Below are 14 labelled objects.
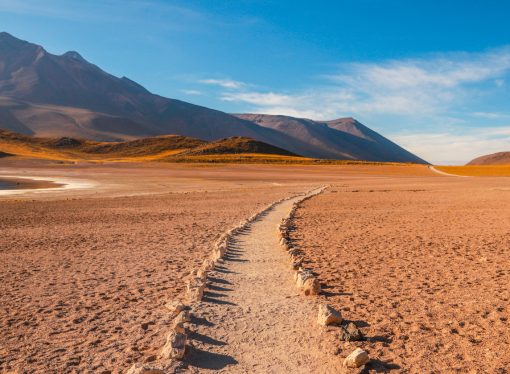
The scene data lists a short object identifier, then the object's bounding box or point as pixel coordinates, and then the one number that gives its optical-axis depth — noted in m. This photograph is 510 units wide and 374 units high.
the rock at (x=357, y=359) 5.04
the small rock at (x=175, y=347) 5.26
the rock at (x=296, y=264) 9.52
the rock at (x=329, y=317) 6.26
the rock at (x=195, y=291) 7.56
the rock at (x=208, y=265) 9.46
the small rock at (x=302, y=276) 8.11
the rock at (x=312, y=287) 7.74
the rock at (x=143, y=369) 4.59
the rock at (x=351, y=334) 5.80
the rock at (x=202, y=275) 8.46
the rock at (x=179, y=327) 5.90
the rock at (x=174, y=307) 6.95
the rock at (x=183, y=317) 6.33
